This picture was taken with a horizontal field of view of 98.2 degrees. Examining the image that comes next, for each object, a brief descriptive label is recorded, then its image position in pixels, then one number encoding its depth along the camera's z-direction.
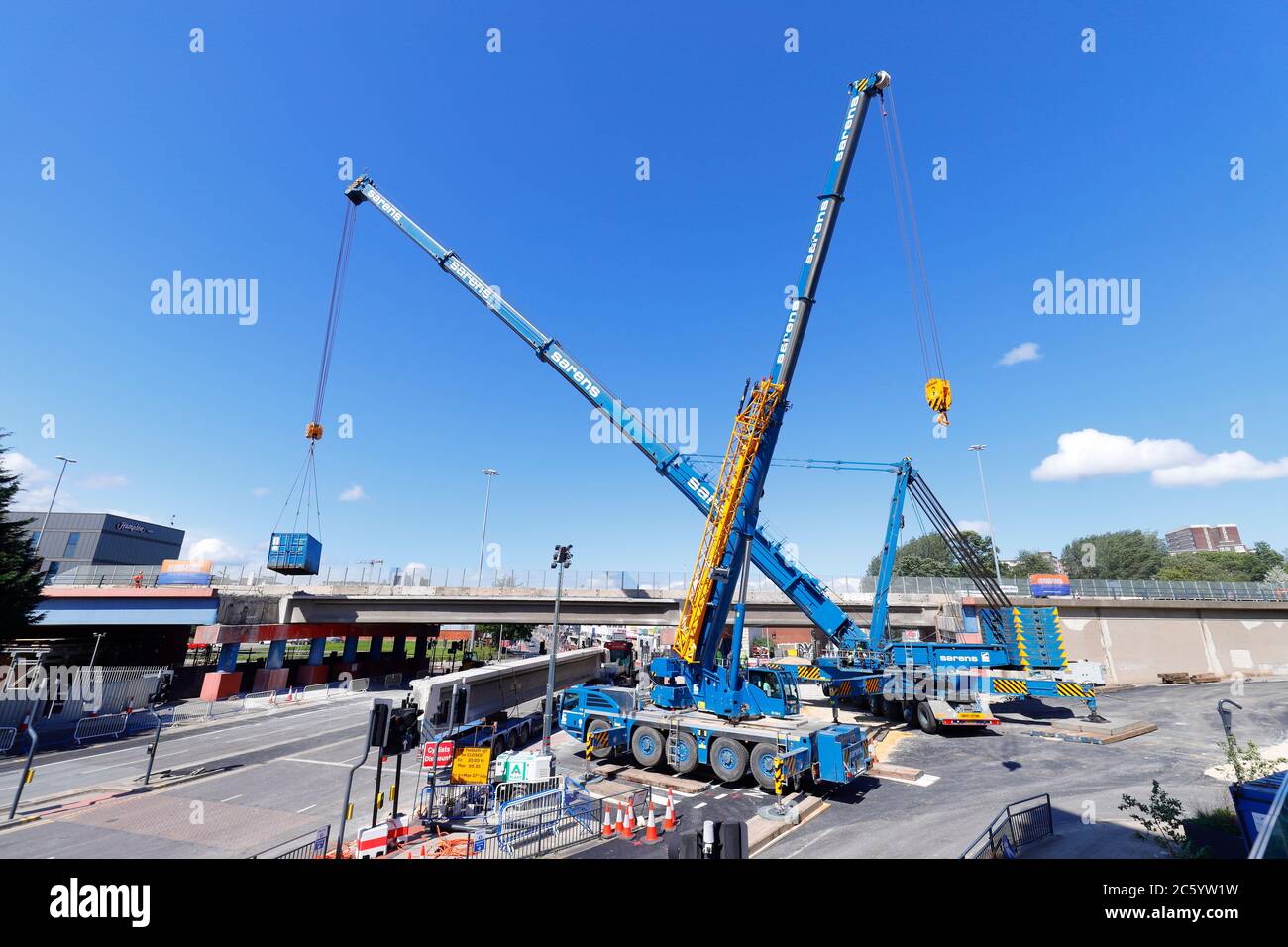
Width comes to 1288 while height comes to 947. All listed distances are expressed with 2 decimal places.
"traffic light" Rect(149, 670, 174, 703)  20.05
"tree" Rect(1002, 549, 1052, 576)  114.88
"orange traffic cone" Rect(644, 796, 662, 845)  11.55
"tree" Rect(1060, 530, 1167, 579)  93.69
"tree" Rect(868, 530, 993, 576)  98.69
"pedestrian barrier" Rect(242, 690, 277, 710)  30.75
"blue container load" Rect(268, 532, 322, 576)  28.55
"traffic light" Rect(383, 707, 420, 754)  11.27
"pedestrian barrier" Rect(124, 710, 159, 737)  24.34
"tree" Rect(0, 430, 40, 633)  24.95
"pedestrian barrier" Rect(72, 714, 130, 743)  22.44
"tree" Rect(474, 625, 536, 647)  80.80
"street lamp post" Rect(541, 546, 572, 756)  16.11
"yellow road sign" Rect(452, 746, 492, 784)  12.62
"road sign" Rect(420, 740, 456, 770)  13.76
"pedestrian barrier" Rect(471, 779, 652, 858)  11.06
